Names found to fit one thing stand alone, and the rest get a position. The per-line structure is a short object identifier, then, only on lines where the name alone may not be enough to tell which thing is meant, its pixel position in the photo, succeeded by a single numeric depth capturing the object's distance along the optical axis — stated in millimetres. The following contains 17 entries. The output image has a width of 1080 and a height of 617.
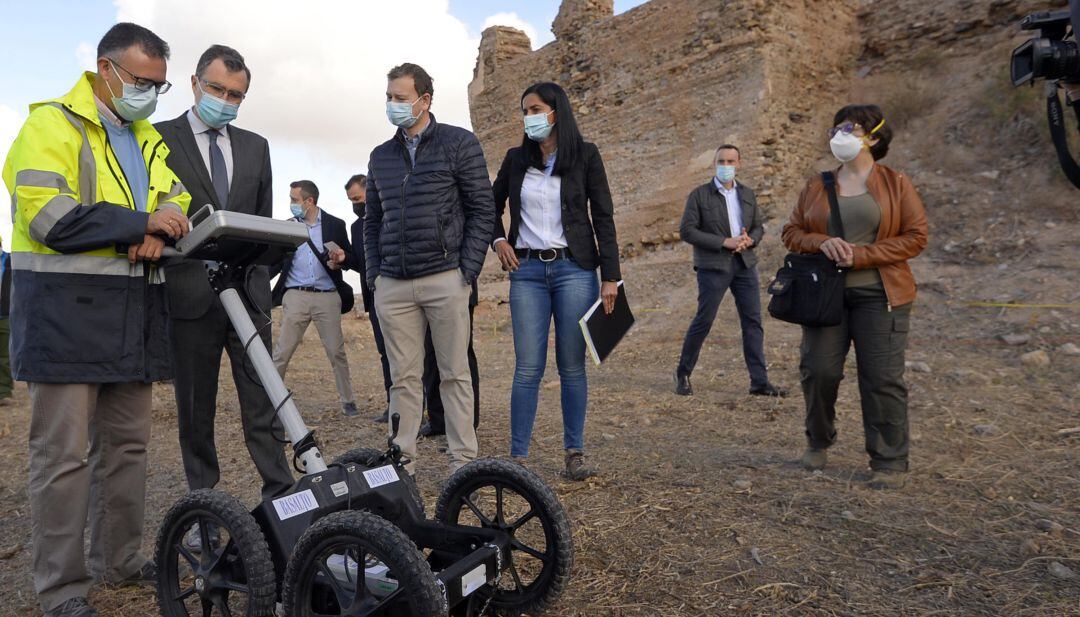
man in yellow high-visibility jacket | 2527
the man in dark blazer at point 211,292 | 3297
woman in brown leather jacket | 3848
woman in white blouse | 4004
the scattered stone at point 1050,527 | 3166
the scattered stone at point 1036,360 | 6645
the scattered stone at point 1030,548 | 2969
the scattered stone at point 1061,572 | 2756
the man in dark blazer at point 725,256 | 6508
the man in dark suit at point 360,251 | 6160
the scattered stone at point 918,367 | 6887
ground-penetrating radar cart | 1984
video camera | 2408
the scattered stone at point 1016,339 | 7363
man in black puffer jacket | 3736
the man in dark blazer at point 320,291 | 6577
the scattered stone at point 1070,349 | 6781
